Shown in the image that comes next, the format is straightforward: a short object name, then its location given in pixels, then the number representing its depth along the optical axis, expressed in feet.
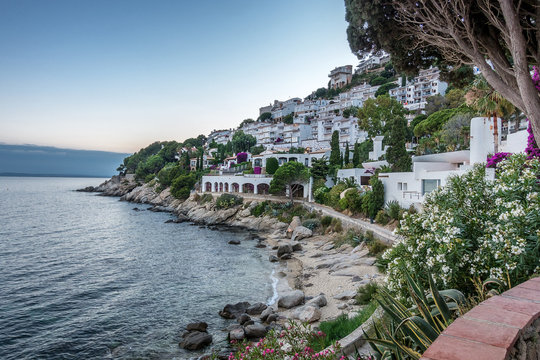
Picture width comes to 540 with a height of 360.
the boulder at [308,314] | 41.88
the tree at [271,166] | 174.91
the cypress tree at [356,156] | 150.94
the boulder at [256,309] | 49.65
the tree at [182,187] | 209.26
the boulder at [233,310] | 49.19
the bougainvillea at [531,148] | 36.03
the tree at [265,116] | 417.32
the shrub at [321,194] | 129.24
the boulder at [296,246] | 88.72
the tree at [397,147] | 101.35
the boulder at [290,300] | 50.25
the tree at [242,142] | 298.35
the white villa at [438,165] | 62.41
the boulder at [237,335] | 41.10
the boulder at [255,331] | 41.04
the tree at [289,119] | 350.27
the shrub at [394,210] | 79.66
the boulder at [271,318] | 45.62
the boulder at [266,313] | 46.96
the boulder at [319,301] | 47.06
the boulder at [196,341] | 40.37
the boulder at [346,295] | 47.44
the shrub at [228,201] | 155.43
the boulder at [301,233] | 102.12
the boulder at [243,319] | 45.76
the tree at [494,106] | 54.44
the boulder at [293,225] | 109.09
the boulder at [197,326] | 44.42
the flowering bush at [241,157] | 243.81
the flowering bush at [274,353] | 16.42
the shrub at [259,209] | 140.05
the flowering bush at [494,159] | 54.39
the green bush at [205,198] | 175.32
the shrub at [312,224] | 106.42
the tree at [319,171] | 139.54
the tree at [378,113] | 166.81
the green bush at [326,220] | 102.22
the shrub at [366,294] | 39.47
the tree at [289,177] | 139.33
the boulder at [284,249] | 85.25
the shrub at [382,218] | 82.82
